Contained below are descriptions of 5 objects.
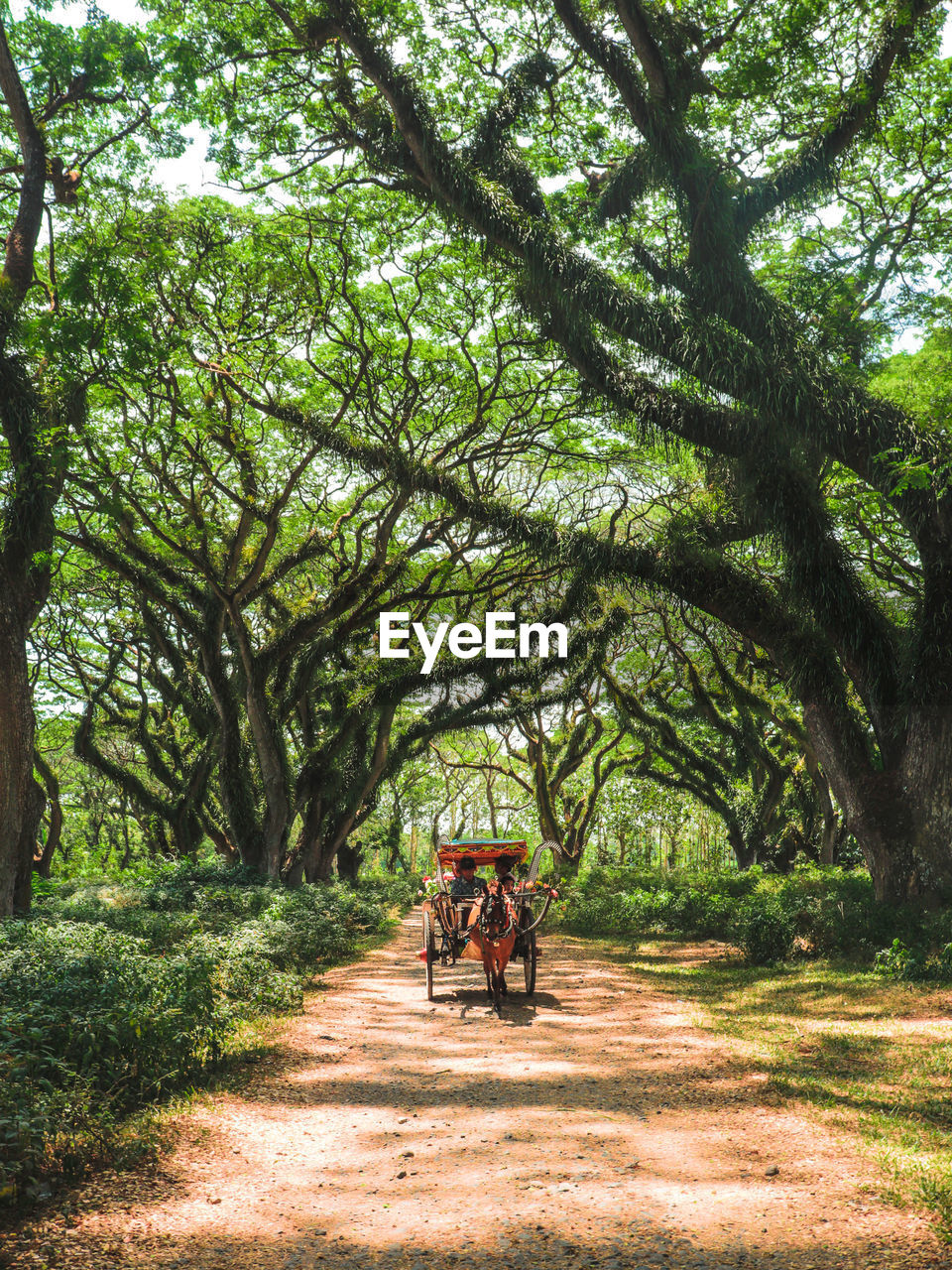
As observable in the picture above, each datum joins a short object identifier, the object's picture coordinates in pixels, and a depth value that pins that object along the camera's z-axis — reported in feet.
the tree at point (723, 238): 29.60
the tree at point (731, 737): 64.69
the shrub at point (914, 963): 27.71
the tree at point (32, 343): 25.80
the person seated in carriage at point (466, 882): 31.71
